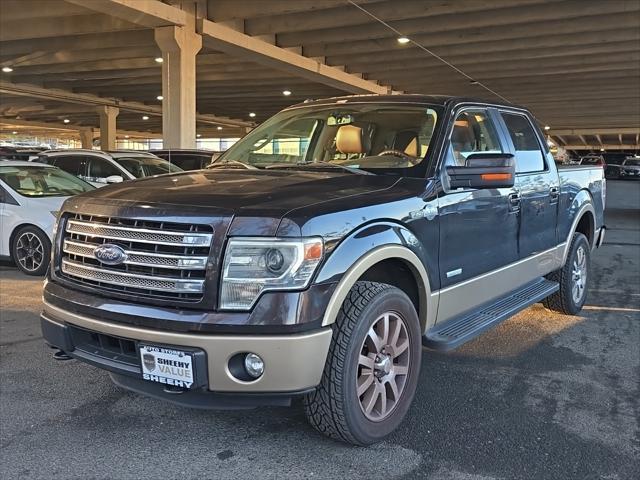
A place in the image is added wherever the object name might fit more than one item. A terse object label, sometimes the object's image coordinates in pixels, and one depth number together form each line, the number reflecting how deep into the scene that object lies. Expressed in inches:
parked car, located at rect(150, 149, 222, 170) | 505.7
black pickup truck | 107.0
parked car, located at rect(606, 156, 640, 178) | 1504.1
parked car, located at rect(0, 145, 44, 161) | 492.3
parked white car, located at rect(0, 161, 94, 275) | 302.4
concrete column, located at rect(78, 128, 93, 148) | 1950.1
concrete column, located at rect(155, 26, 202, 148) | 549.3
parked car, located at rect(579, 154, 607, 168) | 1204.5
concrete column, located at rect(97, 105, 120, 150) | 1275.8
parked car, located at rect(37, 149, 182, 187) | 450.4
